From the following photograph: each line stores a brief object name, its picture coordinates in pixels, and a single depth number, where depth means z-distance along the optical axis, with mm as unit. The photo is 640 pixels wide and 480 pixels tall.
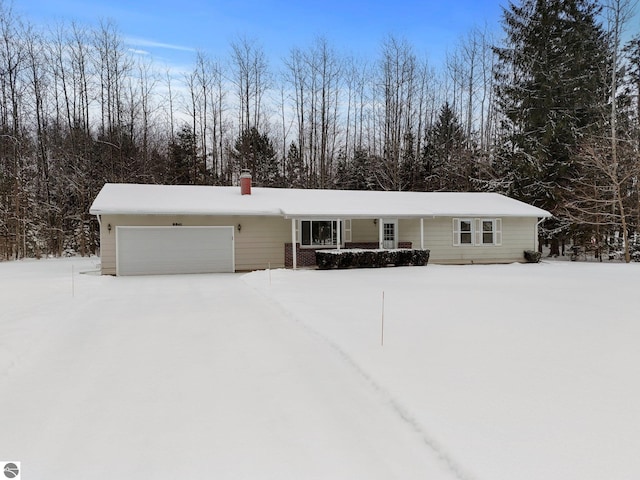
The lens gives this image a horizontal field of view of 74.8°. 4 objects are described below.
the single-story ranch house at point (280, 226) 14789
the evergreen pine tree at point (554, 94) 22438
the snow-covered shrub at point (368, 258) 15805
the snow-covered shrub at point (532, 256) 19078
